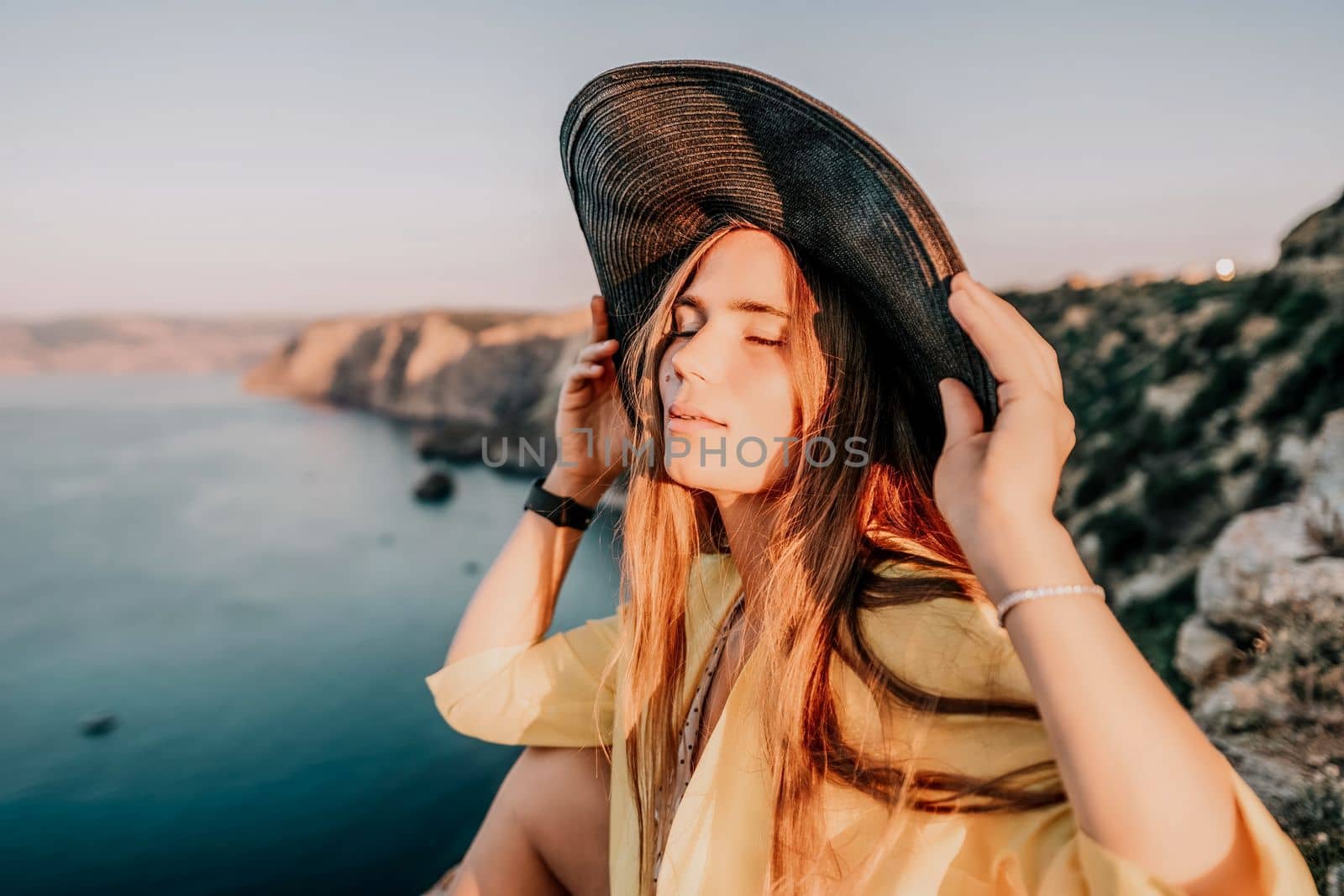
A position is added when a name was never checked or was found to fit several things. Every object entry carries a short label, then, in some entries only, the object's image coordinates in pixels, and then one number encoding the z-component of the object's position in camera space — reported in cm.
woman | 69
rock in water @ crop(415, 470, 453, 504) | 3456
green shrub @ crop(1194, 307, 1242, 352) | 1120
